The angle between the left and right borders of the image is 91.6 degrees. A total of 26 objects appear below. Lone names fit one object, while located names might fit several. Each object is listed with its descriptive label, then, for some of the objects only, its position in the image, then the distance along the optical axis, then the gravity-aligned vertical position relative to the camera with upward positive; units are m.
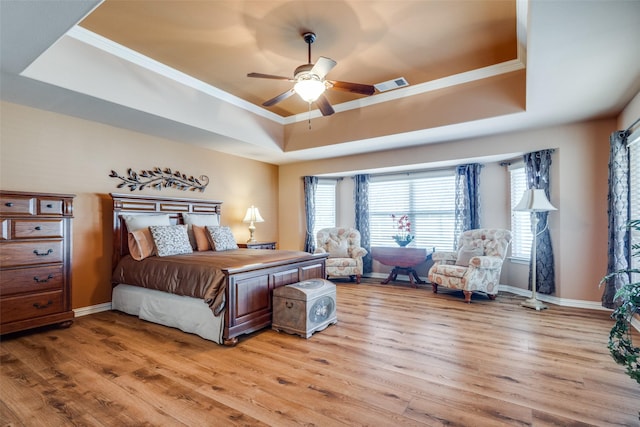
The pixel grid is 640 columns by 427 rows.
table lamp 5.34 -0.05
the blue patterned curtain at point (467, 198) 4.86 +0.25
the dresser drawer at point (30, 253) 2.72 -0.35
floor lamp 3.73 +0.08
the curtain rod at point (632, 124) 2.88 +0.86
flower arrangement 5.30 -0.30
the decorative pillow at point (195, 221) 4.17 -0.10
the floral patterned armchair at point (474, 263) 4.07 -0.69
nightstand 5.02 -0.52
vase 5.27 -0.47
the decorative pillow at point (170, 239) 3.51 -0.30
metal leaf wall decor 4.03 +0.48
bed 2.72 -0.68
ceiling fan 2.63 +1.18
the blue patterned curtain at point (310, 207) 6.12 +0.14
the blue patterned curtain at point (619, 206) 3.20 +0.08
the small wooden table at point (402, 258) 4.92 -0.72
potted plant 1.50 -0.58
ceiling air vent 3.85 +1.65
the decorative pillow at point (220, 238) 4.14 -0.33
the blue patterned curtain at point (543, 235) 3.98 -0.28
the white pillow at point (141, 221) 3.69 -0.08
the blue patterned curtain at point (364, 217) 5.84 -0.06
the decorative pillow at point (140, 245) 3.48 -0.35
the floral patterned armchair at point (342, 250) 5.27 -0.64
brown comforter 2.73 -0.55
